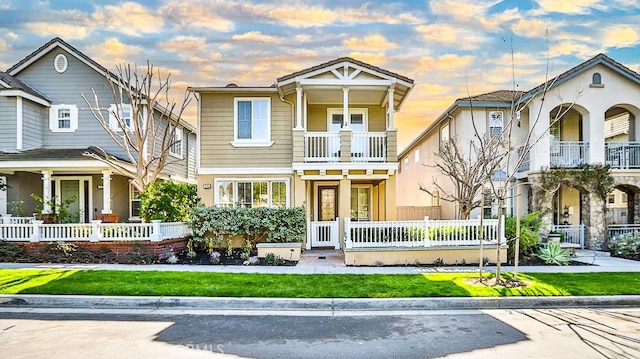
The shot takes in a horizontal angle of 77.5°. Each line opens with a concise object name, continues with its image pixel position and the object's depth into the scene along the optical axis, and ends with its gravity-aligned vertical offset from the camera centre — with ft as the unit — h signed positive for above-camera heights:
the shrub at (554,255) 40.08 -7.23
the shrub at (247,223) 45.03 -4.34
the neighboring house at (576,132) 54.34 +7.63
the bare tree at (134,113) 49.49 +10.10
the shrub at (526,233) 42.11 -5.25
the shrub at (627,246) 46.91 -7.44
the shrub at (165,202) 44.68 -1.94
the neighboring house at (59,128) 54.80 +8.19
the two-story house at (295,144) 48.65 +5.27
